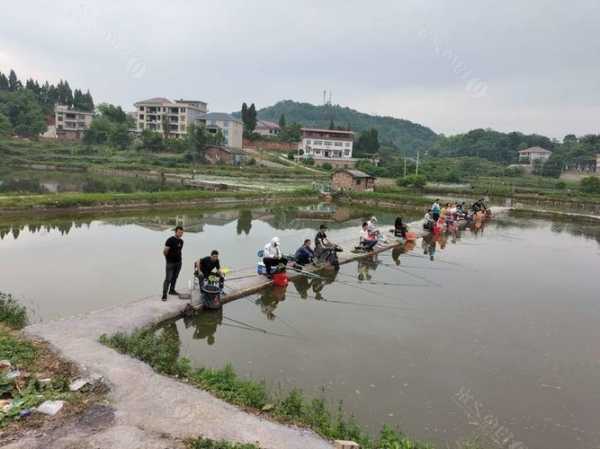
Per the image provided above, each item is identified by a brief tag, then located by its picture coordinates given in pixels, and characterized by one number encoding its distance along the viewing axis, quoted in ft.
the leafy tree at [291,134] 283.59
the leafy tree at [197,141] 221.66
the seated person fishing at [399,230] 67.92
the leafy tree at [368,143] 291.58
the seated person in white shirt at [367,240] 57.72
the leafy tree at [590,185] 156.76
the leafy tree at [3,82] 332.19
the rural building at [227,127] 266.57
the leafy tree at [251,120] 294.25
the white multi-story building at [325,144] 273.54
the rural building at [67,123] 298.35
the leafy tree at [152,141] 237.25
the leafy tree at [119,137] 249.14
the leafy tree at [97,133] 259.80
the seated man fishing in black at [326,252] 49.32
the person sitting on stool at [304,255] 47.42
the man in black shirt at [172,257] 33.30
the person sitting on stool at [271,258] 42.32
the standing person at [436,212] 81.35
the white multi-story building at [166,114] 296.71
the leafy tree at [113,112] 280.72
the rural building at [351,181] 142.82
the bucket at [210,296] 34.27
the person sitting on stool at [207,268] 34.50
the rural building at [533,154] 311.68
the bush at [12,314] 28.58
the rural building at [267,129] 342.03
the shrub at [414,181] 154.51
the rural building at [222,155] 227.81
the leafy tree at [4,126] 235.40
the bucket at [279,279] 41.83
